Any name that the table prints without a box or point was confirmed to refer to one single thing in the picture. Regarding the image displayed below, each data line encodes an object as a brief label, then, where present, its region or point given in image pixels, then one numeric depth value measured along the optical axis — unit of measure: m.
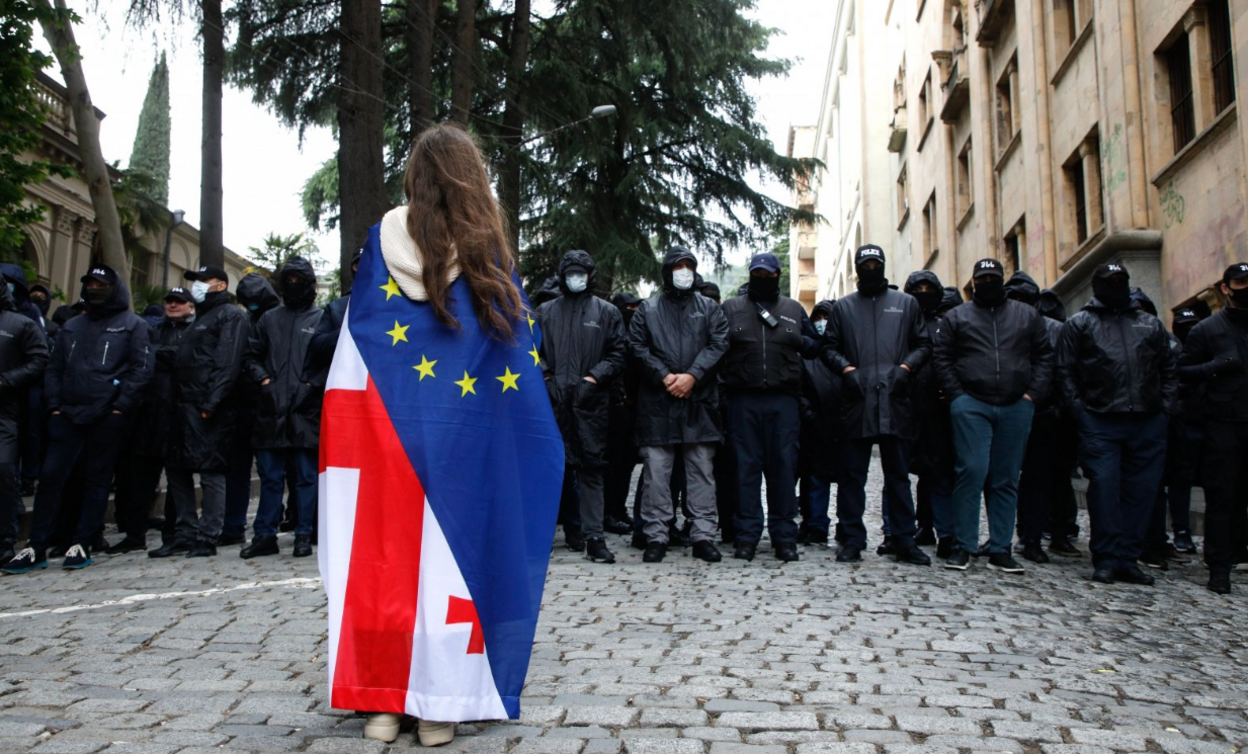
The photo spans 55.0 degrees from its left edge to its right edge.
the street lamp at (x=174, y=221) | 31.63
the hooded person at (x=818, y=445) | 10.28
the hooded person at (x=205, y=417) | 9.12
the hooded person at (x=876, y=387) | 8.64
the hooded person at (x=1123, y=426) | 8.26
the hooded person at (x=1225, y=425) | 7.86
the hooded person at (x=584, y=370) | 8.81
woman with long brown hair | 3.92
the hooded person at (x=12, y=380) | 8.45
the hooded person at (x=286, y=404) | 8.97
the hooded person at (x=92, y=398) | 8.83
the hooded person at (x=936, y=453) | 9.21
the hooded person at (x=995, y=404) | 8.55
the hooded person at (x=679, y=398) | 8.76
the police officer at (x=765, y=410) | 8.92
